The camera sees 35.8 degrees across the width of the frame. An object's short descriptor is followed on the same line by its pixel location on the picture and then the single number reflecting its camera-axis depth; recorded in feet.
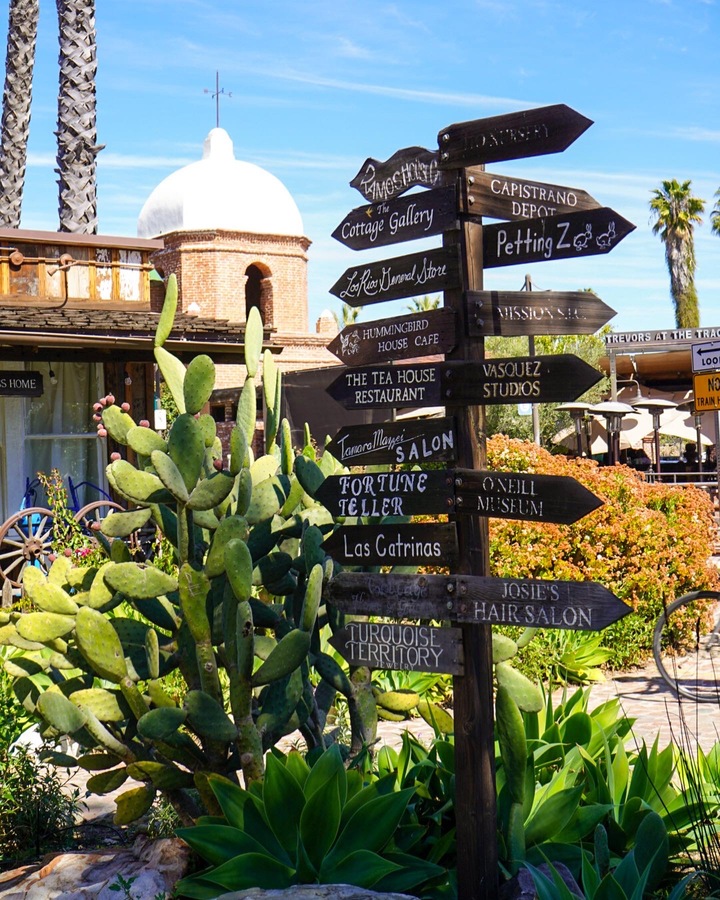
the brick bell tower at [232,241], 117.19
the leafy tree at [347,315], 185.68
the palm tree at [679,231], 166.81
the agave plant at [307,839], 12.46
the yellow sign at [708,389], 29.19
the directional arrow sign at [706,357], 28.45
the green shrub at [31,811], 16.88
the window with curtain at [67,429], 42.70
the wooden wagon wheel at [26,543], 34.19
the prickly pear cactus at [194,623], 14.53
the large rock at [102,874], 13.67
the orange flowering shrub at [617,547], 30.45
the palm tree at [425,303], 165.48
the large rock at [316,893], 11.71
